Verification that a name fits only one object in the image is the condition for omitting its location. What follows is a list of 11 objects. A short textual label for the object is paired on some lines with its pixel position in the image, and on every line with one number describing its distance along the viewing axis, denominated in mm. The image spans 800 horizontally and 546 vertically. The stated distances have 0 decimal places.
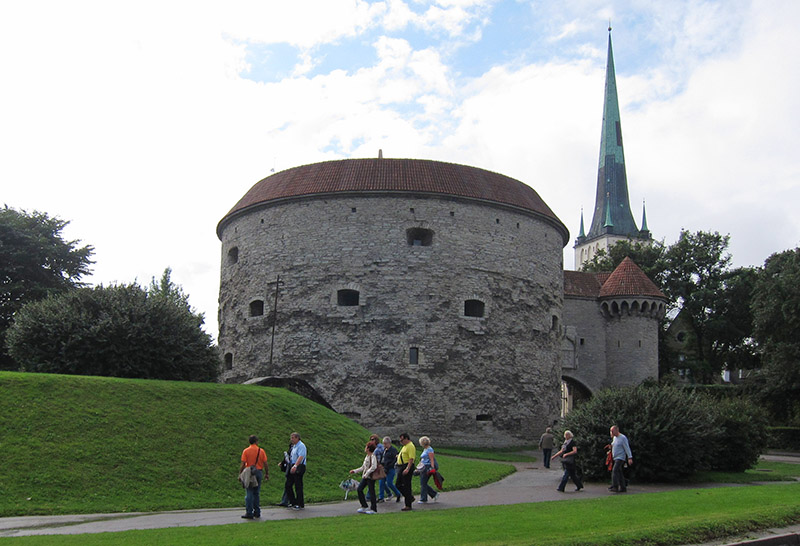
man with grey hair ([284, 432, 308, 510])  11750
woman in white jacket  11609
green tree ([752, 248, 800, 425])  30734
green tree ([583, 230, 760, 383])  45188
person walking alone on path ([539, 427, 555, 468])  20953
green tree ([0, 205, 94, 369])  31922
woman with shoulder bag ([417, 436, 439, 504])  12547
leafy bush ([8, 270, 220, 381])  20547
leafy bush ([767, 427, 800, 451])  31609
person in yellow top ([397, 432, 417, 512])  11867
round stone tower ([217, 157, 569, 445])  27828
